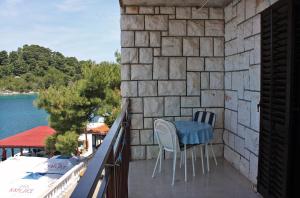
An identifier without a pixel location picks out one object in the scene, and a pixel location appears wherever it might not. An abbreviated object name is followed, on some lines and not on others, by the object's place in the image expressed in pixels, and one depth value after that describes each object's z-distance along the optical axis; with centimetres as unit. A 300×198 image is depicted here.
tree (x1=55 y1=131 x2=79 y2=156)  1302
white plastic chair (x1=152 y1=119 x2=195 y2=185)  335
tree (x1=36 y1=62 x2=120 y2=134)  1290
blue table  340
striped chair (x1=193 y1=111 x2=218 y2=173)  394
